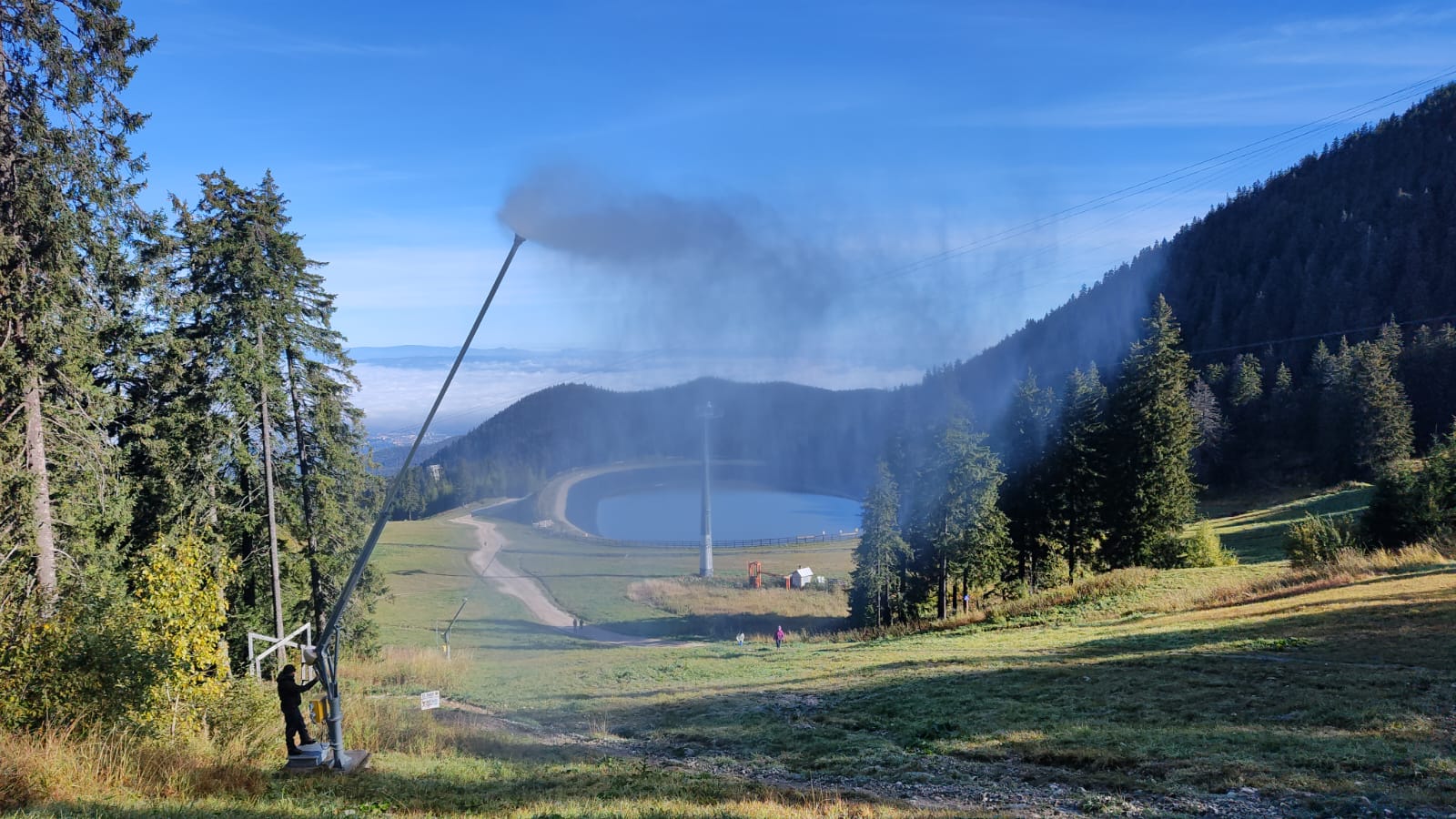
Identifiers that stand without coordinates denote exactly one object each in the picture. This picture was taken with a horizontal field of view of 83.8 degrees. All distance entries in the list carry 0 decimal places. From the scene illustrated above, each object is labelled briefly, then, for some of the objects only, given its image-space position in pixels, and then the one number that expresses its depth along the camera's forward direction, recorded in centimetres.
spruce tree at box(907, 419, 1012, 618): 4400
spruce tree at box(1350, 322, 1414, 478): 7675
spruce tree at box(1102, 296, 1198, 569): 4597
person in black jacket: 1273
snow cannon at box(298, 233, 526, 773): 1190
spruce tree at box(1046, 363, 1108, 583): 4903
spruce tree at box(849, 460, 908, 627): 4784
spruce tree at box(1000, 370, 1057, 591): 5088
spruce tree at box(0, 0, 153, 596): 1695
